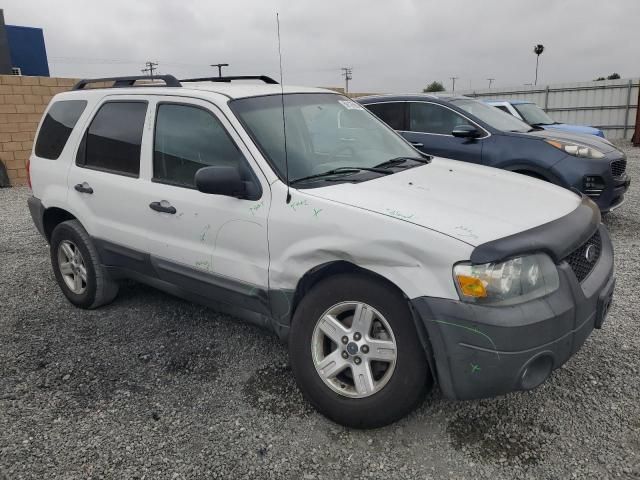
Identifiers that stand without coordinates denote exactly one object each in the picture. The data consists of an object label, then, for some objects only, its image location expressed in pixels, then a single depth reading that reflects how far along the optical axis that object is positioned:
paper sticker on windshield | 3.94
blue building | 19.61
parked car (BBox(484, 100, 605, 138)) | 10.89
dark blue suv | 6.18
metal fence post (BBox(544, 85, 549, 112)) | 20.86
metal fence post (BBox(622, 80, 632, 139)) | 18.89
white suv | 2.33
